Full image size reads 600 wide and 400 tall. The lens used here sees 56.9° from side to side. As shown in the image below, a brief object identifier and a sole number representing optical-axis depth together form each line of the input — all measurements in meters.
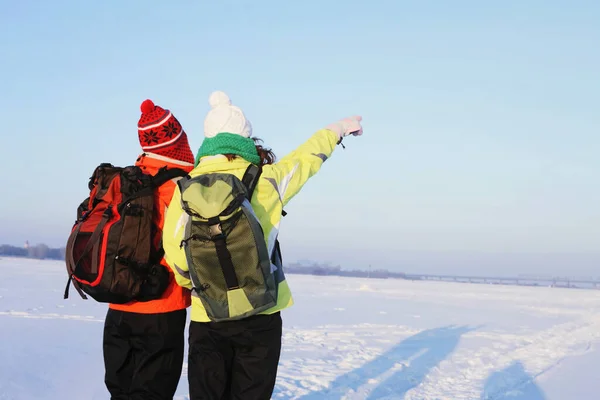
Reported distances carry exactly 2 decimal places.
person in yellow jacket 2.48
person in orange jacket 2.74
